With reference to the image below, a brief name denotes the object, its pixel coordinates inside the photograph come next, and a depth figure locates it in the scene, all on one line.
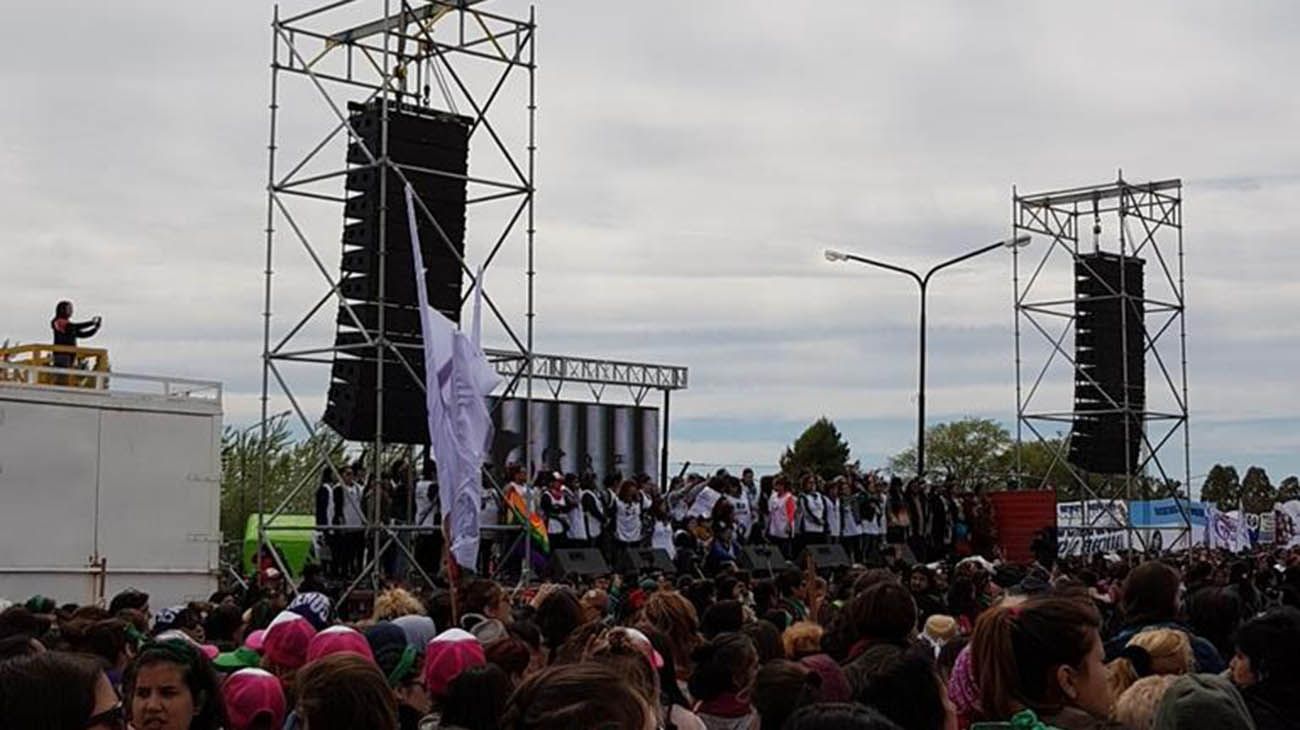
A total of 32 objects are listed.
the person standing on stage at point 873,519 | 27.36
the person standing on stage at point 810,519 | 26.05
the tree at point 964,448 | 108.56
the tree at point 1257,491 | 72.31
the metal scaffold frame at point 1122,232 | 32.41
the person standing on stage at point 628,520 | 23.31
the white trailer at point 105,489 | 19.08
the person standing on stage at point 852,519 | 26.97
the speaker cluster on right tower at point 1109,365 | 32.12
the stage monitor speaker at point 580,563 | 21.84
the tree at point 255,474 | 53.28
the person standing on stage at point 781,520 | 25.59
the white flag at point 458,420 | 13.59
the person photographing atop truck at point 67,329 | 21.58
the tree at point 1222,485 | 88.38
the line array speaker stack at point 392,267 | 18.53
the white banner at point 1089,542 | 31.58
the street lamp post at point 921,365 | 34.75
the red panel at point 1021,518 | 30.17
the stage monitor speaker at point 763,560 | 23.98
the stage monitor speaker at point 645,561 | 22.47
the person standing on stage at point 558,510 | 22.47
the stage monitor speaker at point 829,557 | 25.09
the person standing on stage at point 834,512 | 26.52
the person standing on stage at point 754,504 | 25.48
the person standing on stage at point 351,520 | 20.57
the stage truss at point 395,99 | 18.70
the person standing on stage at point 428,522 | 21.12
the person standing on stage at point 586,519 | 22.81
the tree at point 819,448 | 79.88
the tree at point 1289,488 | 80.59
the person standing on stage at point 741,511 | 24.94
